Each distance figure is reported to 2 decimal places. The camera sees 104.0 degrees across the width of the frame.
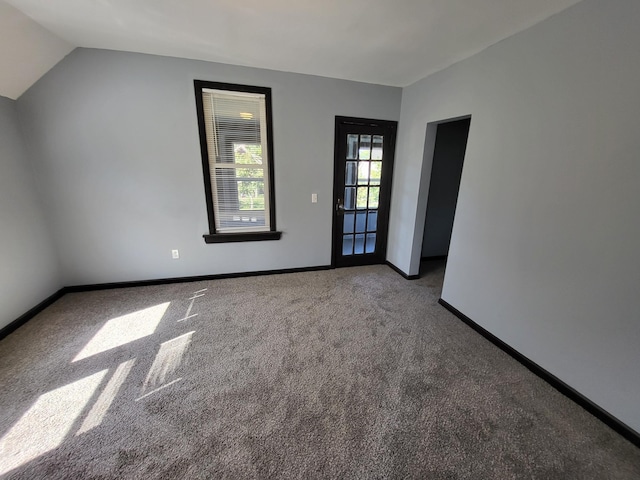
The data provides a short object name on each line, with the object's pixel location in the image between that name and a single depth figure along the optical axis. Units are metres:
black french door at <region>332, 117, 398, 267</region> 3.40
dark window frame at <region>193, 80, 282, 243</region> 2.77
